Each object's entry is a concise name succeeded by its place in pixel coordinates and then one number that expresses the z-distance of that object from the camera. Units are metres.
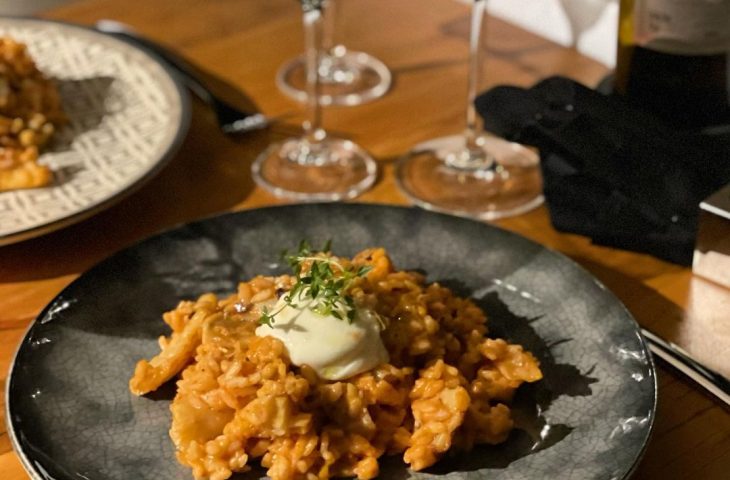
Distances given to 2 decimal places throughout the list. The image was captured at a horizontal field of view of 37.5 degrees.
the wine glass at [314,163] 1.31
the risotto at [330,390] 0.83
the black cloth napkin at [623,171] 1.21
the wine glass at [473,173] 1.30
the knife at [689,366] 0.98
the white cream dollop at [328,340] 0.87
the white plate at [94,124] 1.19
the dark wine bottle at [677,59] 1.23
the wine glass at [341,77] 1.55
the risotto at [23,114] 1.25
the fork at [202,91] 1.45
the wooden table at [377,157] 0.99
